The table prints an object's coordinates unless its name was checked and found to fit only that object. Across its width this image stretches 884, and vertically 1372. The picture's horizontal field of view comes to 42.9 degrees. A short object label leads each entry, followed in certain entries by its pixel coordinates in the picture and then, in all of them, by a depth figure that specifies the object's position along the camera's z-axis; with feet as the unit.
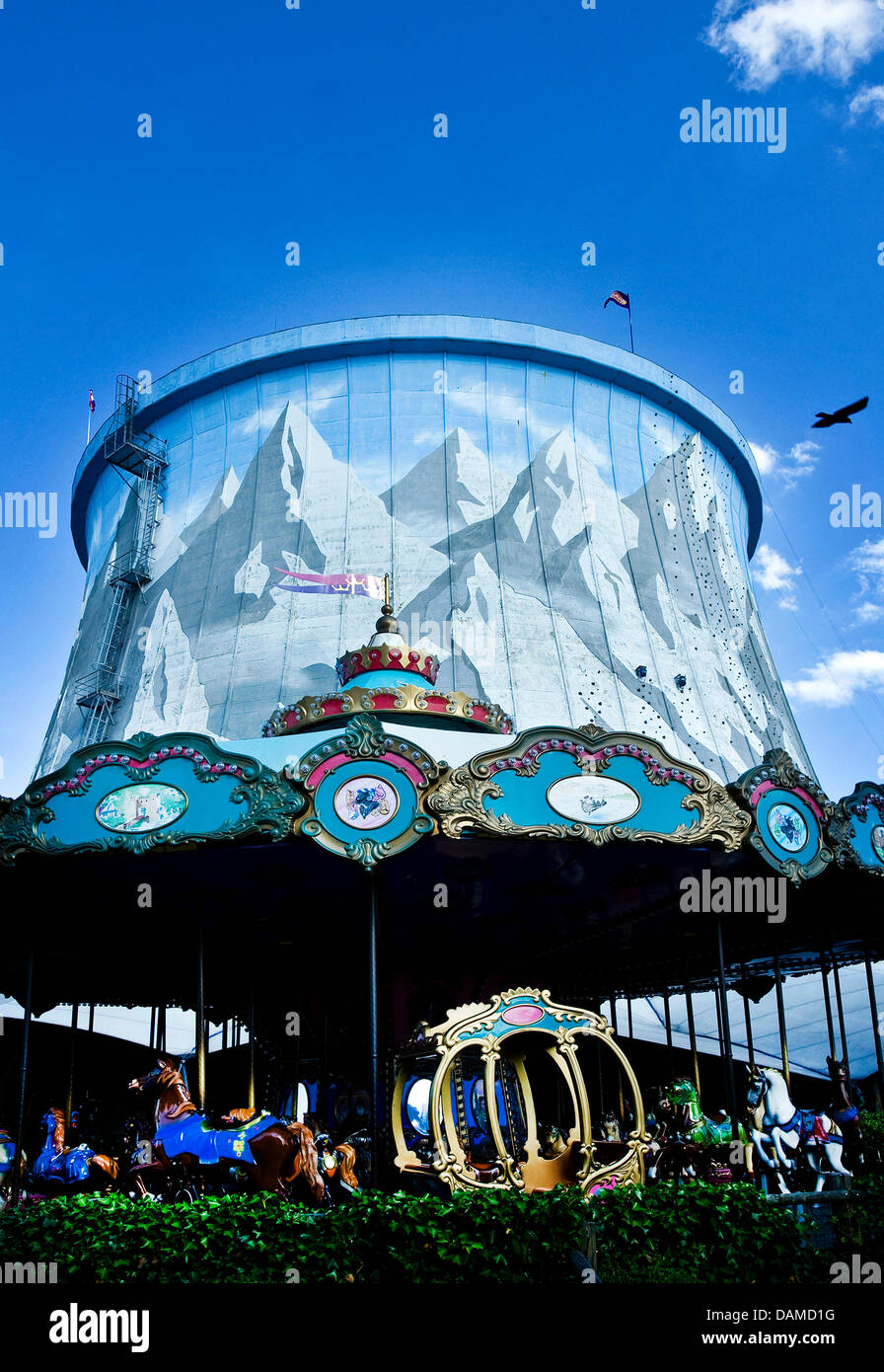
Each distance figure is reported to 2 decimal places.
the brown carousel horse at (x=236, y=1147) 34.35
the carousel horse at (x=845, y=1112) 43.09
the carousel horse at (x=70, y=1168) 40.06
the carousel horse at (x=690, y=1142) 38.11
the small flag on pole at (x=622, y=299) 105.19
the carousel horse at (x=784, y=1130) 38.96
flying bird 54.85
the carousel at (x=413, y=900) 35.53
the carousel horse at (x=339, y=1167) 38.68
